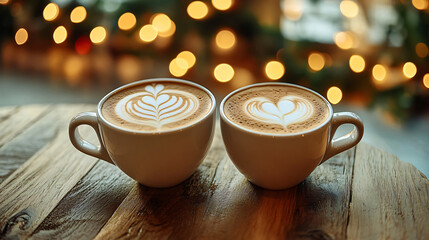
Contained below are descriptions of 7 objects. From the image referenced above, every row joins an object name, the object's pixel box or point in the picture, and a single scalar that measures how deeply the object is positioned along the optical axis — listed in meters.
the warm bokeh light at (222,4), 1.91
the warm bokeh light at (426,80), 2.10
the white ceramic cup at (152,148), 0.77
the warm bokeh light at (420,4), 1.78
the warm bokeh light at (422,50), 1.85
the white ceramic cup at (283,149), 0.76
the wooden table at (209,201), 0.75
